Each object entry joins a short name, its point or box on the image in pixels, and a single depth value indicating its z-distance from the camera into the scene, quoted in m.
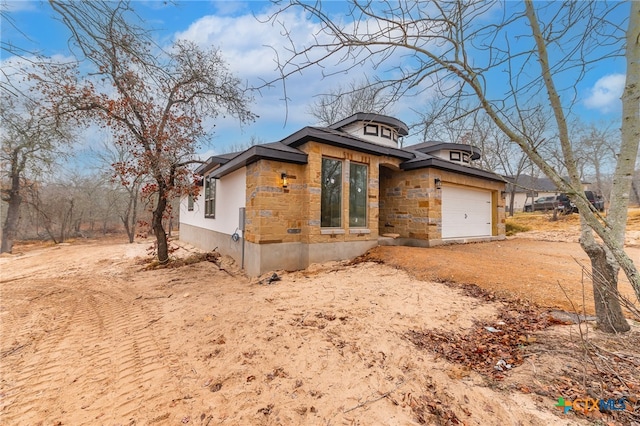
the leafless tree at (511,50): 2.29
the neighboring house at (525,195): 25.61
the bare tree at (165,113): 6.70
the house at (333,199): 6.70
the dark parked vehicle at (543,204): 22.11
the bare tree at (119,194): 17.48
